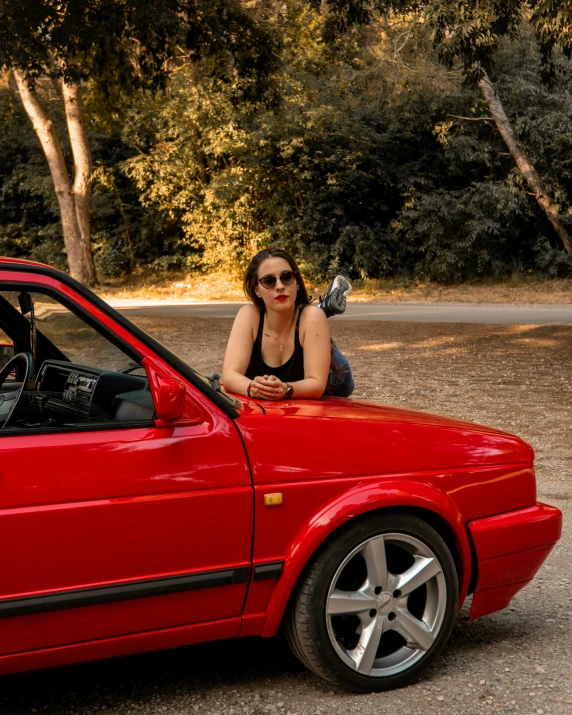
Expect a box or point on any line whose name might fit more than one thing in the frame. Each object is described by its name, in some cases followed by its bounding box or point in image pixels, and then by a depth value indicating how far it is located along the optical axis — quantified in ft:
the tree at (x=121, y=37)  45.29
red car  9.41
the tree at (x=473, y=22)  39.47
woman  13.25
